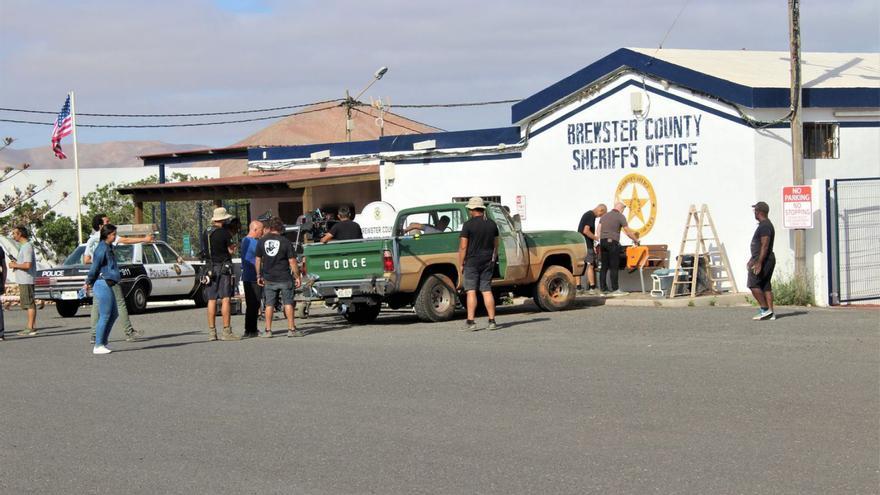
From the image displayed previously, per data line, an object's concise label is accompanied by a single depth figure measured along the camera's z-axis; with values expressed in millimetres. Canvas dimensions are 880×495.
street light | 38438
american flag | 36344
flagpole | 35969
